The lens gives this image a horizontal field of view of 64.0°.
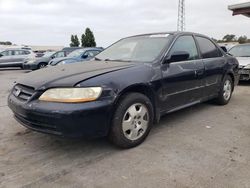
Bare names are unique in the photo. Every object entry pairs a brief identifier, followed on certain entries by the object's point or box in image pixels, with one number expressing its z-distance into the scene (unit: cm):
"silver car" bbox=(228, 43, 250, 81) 617
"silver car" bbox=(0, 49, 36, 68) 1347
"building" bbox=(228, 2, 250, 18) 951
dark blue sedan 222
